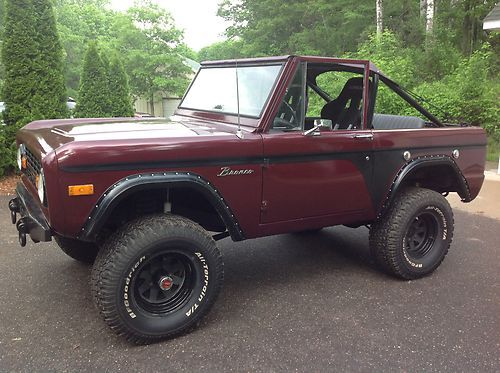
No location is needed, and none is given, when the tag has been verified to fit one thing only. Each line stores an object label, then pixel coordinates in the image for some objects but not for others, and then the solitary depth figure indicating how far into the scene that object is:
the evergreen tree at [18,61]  7.42
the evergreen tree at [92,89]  9.11
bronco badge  2.94
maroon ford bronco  2.68
